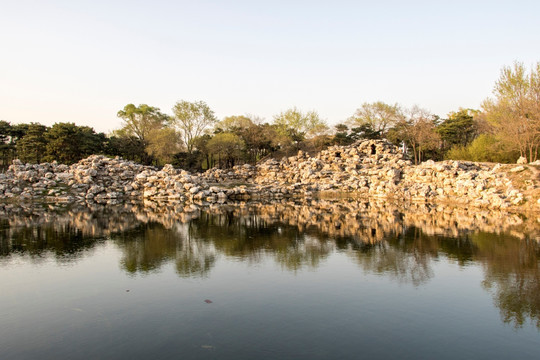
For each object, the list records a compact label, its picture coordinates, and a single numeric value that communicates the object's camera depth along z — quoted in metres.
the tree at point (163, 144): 68.25
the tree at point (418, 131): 60.44
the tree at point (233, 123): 81.16
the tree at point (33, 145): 62.66
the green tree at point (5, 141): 65.19
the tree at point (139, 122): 78.44
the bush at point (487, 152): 47.03
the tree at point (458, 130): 68.62
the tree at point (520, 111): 39.84
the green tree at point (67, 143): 61.88
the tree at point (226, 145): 70.44
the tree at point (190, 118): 73.99
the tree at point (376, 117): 77.75
